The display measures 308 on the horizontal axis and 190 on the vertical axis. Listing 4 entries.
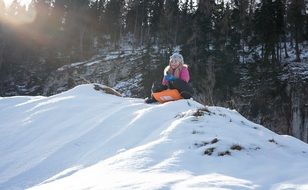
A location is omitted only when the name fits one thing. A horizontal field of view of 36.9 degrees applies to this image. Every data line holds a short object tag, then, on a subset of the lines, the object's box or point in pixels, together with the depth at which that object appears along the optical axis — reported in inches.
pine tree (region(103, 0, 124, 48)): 2365.9
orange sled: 332.2
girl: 333.1
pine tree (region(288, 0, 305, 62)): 1796.3
